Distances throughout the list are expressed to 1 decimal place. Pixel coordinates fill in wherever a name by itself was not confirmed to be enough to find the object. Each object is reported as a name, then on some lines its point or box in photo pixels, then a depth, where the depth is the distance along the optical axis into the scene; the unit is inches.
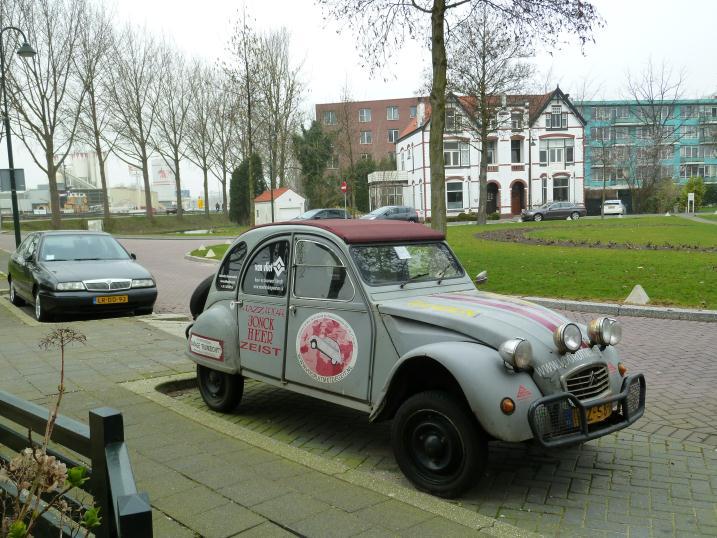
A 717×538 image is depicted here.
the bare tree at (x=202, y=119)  1975.9
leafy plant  68.6
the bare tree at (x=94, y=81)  1437.0
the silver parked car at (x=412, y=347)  145.3
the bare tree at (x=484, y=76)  1366.9
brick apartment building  3139.8
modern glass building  2406.5
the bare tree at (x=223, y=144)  1956.2
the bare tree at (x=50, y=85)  1302.9
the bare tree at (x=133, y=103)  1818.4
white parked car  2090.3
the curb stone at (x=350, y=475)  133.0
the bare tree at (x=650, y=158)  2333.9
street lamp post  682.2
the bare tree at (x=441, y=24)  565.6
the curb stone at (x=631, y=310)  369.7
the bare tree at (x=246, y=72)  1142.7
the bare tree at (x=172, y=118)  1932.8
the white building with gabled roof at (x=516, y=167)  2165.4
